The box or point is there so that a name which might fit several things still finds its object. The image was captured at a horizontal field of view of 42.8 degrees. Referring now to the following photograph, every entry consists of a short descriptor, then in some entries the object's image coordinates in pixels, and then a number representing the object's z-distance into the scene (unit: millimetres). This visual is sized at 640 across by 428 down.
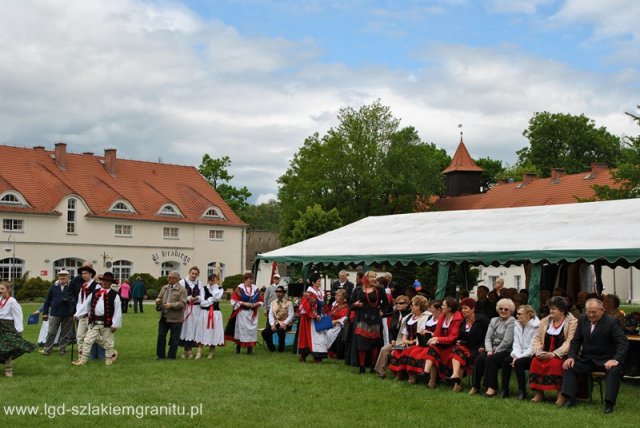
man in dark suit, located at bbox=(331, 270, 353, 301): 16147
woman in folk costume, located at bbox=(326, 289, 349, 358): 14805
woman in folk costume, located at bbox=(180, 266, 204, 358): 14461
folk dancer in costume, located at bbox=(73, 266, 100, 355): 13141
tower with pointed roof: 63125
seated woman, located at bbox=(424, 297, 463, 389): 11258
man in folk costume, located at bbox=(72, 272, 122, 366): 12984
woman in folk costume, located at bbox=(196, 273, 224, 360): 14492
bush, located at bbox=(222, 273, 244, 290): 52031
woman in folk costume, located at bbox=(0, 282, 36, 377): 11344
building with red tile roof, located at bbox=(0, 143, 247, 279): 46281
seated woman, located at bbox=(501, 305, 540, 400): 10336
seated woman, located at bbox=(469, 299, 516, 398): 10648
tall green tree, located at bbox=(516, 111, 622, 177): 58656
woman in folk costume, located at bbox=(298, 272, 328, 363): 14297
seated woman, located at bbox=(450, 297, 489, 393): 11078
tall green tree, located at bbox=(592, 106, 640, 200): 29641
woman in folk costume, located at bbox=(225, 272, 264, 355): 15359
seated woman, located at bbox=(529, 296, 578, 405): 10023
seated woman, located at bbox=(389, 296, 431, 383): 11727
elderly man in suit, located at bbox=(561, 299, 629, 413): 9641
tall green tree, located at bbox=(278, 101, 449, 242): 50625
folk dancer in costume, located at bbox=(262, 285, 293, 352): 15672
